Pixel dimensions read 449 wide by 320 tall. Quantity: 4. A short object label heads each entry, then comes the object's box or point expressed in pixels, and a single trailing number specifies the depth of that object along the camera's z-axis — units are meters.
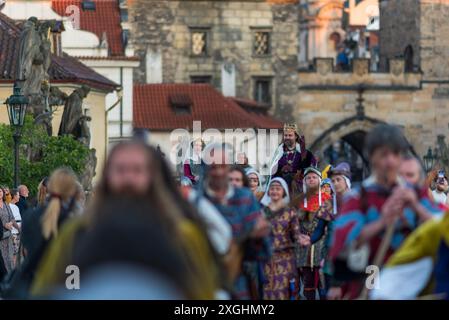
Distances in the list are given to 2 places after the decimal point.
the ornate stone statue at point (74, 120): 36.97
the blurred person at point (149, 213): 7.87
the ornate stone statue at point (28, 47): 34.41
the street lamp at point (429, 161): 59.71
